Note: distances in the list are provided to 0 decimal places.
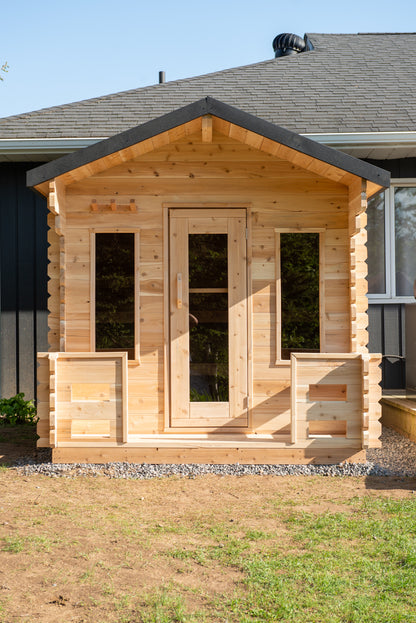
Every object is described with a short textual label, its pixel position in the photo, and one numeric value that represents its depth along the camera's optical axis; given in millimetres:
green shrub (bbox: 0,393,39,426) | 7520
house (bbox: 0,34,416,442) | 7355
